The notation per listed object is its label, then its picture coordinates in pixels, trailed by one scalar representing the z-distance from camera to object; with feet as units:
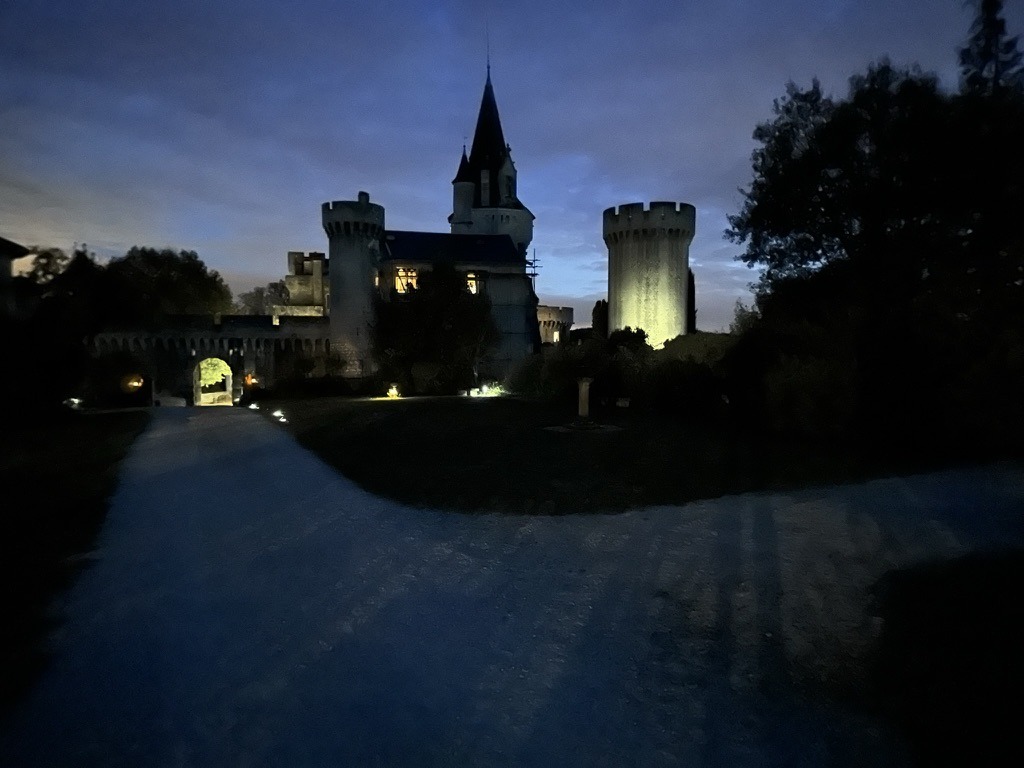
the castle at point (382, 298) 130.72
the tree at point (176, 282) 154.20
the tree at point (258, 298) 251.48
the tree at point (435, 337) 113.09
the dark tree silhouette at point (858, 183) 61.46
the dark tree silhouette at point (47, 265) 87.20
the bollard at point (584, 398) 57.41
